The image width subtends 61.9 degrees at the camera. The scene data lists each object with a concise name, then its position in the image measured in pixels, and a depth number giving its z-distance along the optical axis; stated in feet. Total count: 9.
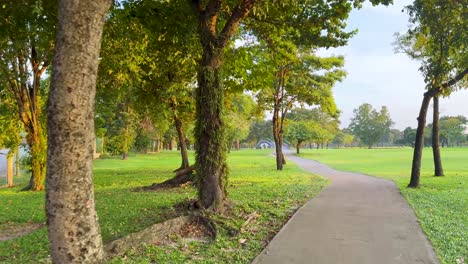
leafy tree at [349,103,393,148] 353.31
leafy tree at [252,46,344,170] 77.15
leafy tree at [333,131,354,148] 318.45
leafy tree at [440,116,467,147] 318.86
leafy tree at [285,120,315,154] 171.32
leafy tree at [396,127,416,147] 359.87
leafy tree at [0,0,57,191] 46.34
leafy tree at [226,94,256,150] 130.96
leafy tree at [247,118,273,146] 337.39
